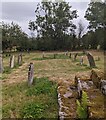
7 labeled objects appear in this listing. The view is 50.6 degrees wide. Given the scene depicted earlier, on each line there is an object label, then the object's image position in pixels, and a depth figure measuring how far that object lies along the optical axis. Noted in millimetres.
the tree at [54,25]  23573
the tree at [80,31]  23520
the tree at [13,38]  21867
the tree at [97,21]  21039
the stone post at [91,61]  7791
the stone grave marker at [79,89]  3270
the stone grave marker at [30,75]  4744
